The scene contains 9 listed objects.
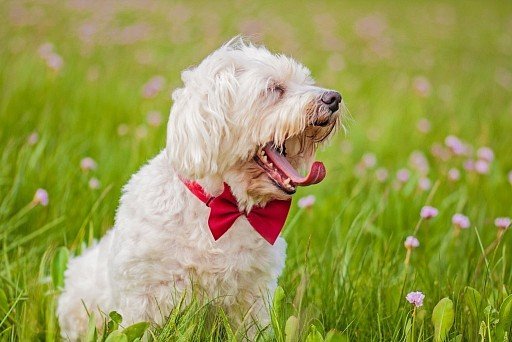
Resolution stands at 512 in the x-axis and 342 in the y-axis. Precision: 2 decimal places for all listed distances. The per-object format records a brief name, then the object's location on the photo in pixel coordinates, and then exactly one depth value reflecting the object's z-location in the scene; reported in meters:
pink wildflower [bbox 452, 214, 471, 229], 3.31
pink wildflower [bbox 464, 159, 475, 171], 4.41
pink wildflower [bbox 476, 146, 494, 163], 4.53
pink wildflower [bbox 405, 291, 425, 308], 2.51
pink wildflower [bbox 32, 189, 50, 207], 3.34
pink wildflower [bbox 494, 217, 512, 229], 3.08
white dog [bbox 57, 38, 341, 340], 2.56
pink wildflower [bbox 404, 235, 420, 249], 2.90
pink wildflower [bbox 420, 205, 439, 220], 3.12
